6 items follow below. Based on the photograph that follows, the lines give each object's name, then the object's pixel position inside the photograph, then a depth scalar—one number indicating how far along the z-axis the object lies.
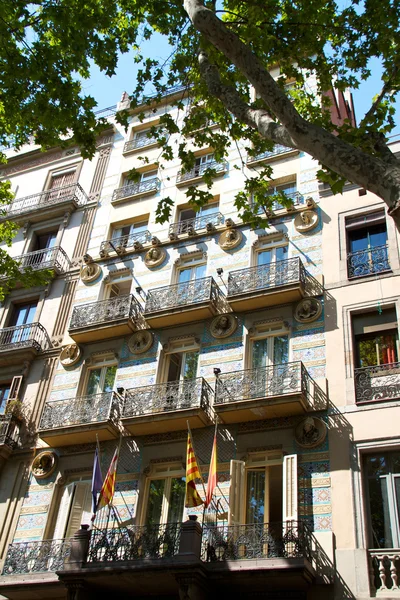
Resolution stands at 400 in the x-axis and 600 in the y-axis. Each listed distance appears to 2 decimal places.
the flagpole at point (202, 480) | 15.30
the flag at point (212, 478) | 14.48
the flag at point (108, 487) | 15.83
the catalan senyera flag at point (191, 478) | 14.59
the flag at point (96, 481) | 15.74
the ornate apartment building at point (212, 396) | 14.03
